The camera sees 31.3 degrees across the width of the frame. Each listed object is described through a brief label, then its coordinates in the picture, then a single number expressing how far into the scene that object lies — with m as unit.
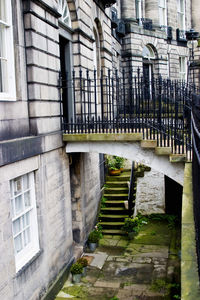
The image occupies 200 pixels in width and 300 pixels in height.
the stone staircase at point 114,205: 12.48
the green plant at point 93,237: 10.96
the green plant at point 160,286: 8.47
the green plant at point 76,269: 8.91
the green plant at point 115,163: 14.76
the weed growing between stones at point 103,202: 13.15
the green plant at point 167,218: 13.02
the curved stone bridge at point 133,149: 8.04
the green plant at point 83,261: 9.28
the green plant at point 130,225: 11.92
